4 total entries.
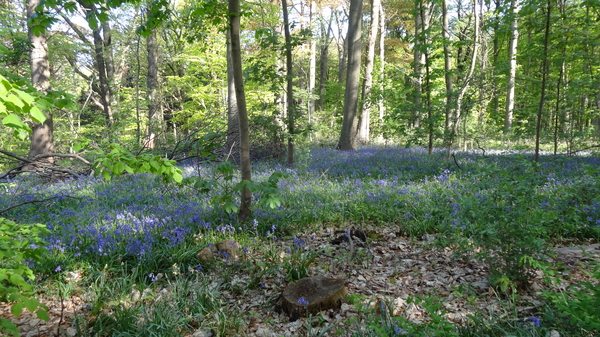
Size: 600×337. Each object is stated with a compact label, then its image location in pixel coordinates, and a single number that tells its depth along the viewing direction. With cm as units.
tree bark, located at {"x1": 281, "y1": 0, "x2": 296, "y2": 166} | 774
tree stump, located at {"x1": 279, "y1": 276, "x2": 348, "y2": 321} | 298
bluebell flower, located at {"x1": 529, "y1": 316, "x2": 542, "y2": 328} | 222
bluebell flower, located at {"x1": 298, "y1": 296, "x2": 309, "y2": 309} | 293
